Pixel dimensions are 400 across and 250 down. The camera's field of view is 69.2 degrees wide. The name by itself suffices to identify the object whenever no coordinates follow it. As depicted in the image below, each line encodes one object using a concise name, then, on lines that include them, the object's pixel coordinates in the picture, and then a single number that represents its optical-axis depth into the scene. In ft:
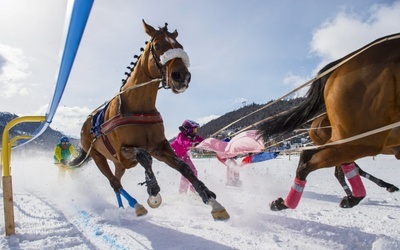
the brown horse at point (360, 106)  7.29
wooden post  10.06
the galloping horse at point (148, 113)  10.25
